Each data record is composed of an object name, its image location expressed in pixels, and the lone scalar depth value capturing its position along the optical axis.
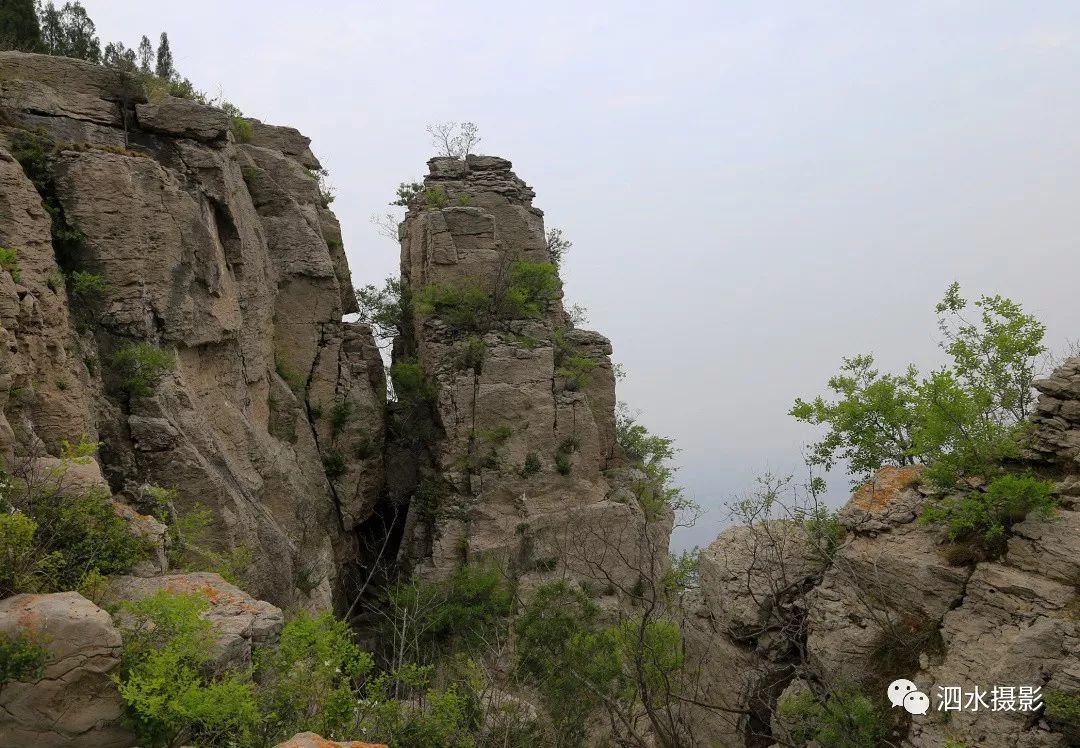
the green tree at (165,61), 29.89
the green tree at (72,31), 27.52
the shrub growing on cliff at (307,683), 9.80
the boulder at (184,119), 18.84
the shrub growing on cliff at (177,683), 8.31
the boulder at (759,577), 15.18
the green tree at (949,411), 13.48
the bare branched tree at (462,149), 31.19
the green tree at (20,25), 22.81
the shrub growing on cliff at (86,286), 15.74
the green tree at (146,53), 27.51
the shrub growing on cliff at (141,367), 15.56
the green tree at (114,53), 29.39
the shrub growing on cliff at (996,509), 12.19
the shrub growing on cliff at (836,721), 11.91
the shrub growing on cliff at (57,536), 9.18
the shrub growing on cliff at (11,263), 12.22
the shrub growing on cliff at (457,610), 21.97
